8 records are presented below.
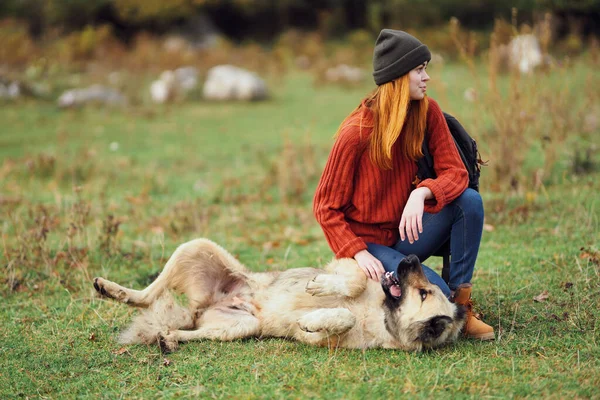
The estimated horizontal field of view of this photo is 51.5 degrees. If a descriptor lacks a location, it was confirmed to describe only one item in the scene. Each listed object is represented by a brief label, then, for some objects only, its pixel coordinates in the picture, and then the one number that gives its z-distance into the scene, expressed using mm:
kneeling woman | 3898
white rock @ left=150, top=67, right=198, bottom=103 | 16406
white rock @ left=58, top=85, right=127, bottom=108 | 15344
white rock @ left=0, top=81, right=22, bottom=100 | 15555
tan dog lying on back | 3803
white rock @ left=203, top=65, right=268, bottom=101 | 16891
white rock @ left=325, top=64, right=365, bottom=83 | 19062
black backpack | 4191
